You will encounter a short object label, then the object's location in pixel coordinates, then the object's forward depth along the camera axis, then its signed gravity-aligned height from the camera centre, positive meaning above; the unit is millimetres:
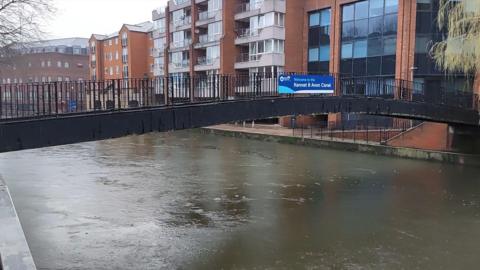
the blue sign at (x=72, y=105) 12156 -245
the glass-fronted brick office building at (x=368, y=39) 30812 +4293
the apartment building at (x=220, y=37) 42000 +6340
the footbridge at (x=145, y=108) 10305 -346
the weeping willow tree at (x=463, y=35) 18547 +2508
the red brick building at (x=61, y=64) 95312 +6803
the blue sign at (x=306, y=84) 17252 +458
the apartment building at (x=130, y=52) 74500 +7282
